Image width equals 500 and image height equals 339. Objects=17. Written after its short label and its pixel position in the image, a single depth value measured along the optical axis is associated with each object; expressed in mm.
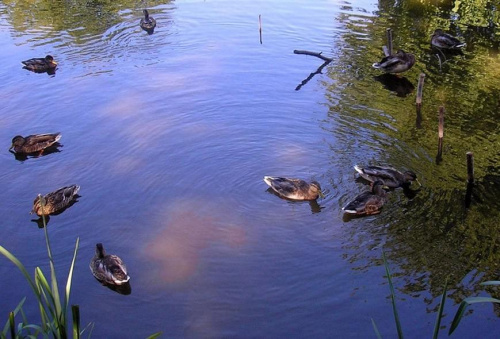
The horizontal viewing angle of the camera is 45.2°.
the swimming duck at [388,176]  8750
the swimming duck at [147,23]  16328
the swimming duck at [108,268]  6922
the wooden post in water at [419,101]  10745
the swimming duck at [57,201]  8367
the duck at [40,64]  13703
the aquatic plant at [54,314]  3797
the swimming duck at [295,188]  8531
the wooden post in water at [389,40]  13586
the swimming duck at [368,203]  8141
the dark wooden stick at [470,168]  8359
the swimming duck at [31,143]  10125
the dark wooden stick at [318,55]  13797
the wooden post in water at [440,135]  9352
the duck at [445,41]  14231
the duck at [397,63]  13117
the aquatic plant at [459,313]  3668
